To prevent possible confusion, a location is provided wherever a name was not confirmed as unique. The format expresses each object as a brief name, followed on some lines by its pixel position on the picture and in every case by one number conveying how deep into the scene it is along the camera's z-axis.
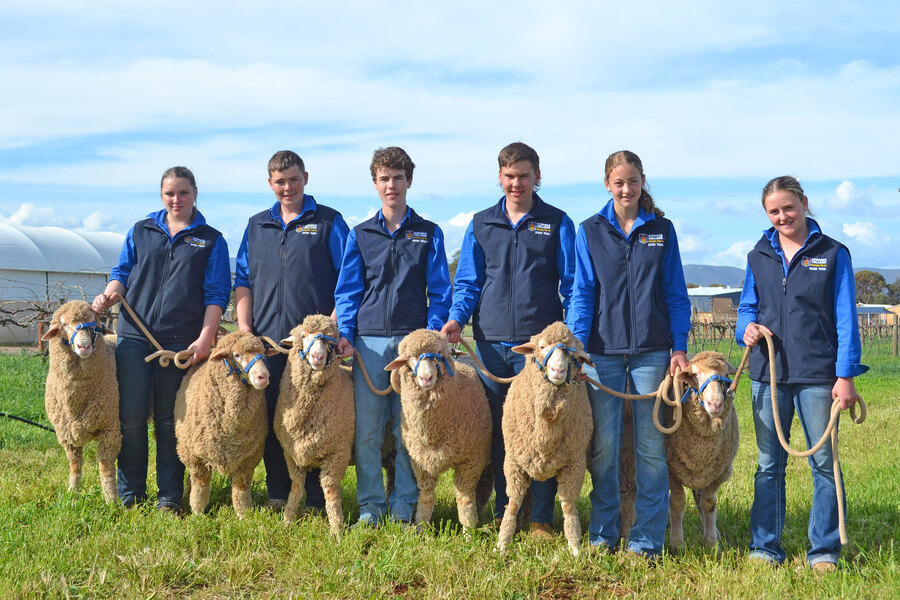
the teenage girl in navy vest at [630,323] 5.09
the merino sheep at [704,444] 5.32
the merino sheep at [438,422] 5.38
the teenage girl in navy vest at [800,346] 4.80
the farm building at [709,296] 62.72
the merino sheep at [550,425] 5.02
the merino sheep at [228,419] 5.72
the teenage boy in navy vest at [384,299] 5.68
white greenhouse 36.81
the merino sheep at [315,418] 5.60
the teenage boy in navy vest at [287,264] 5.96
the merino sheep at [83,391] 5.91
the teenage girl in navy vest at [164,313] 6.11
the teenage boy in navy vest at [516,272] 5.48
